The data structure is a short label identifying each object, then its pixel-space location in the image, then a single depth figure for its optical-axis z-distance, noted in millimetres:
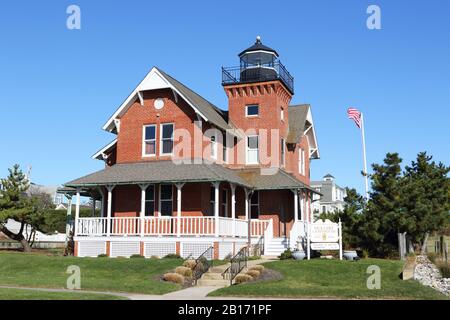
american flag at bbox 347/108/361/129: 38781
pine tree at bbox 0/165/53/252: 34156
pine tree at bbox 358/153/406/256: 25656
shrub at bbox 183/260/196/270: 19325
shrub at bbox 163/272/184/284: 18031
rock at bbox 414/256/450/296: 18683
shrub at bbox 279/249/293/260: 24750
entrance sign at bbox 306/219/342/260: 22594
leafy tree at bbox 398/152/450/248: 26484
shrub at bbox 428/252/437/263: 25322
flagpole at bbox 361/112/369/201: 37725
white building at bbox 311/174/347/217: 87125
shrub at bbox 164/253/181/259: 23706
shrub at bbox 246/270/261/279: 18550
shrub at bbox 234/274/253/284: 18141
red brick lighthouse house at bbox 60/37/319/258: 25484
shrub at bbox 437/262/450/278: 21297
